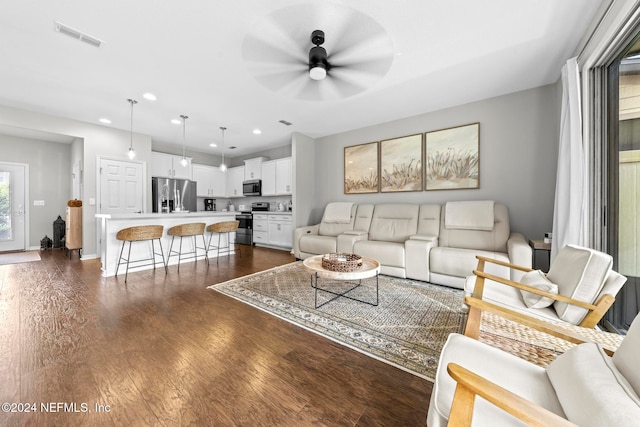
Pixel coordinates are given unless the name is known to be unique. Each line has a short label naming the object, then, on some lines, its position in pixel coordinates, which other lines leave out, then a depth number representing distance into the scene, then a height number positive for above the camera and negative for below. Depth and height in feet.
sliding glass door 5.87 +0.83
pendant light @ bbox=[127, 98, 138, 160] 11.76 +5.38
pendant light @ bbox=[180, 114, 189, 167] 13.99 +5.45
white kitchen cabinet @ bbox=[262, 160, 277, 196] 19.93 +2.73
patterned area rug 5.74 -3.22
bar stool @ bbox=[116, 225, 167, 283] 11.11 -1.20
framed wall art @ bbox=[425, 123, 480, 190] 12.07 +2.77
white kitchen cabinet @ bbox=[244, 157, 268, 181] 20.97 +3.79
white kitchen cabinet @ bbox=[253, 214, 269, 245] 19.74 -1.56
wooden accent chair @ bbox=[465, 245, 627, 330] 4.43 -1.66
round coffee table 7.41 -1.95
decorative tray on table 7.74 -1.73
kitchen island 11.58 -1.35
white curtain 7.24 +1.31
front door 16.81 +0.20
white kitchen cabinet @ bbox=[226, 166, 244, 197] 22.82 +2.88
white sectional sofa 9.76 -1.42
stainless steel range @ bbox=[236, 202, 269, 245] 20.77 -1.18
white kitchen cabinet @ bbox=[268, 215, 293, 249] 18.22 -1.58
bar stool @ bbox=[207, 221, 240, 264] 14.78 -1.19
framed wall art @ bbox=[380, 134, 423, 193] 13.75 +2.79
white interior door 15.74 +1.61
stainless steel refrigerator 18.31 +1.24
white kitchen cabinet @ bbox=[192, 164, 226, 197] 21.89 +2.83
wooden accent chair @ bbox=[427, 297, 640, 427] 2.06 -1.81
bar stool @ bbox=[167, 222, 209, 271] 13.16 -1.22
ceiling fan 6.12 +4.53
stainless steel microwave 21.01 +2.05
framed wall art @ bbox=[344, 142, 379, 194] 15.42 +2.79
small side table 9.00 -1.36
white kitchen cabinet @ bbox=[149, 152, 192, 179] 18.85 +3.57
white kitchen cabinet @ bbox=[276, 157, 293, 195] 18.80 +2.73
